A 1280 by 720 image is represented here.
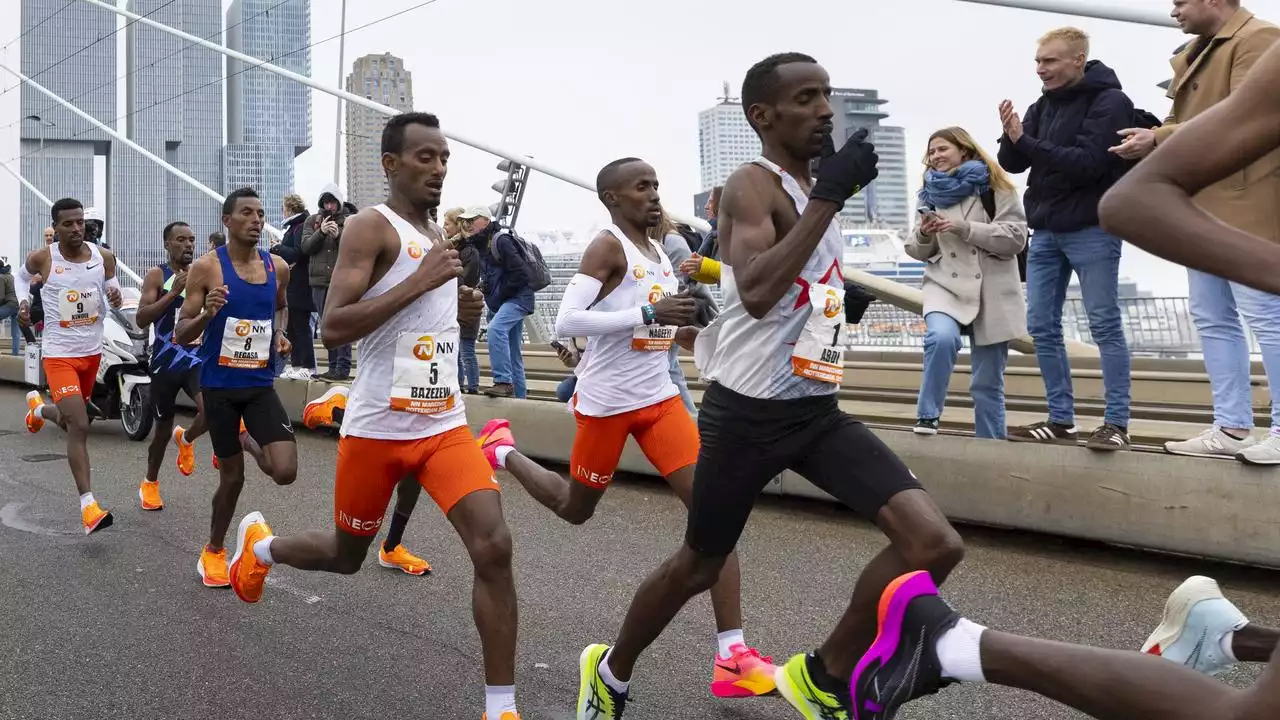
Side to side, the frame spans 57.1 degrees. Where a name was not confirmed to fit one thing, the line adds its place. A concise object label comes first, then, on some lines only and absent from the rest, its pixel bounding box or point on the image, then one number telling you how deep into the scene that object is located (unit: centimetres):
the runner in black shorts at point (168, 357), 834
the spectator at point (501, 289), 1059
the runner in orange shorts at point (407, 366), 406
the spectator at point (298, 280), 1273
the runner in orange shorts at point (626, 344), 500
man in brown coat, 512
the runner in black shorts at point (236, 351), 648
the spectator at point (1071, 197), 616
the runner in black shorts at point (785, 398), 347
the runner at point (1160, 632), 204
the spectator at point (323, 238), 1203
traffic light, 2102
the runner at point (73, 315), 810
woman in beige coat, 675
